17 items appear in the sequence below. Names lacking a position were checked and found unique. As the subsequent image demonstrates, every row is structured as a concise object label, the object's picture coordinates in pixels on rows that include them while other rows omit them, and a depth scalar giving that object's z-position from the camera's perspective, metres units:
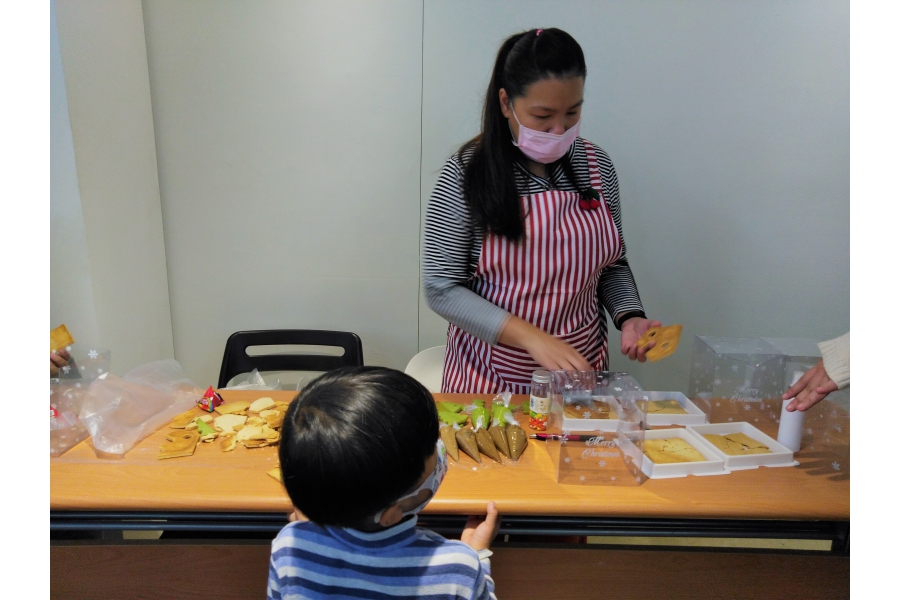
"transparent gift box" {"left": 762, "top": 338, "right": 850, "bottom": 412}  1.38
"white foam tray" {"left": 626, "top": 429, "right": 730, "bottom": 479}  1.20
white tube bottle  1.31
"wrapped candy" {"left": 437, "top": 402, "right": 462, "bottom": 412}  1.49
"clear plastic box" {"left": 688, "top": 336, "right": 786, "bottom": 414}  1.48
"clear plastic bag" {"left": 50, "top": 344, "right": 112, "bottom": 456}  1.32
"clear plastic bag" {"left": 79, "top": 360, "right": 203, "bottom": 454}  1.31
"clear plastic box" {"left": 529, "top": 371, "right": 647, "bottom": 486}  1.17
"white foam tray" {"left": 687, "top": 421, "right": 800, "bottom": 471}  1.25
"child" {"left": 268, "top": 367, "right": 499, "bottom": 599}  0.78
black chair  2.28
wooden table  1.10
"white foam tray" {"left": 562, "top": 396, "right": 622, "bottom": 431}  1.27
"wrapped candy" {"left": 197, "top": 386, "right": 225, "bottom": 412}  1.54
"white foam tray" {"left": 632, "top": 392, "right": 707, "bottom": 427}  1.44
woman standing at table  1.44
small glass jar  1.41
